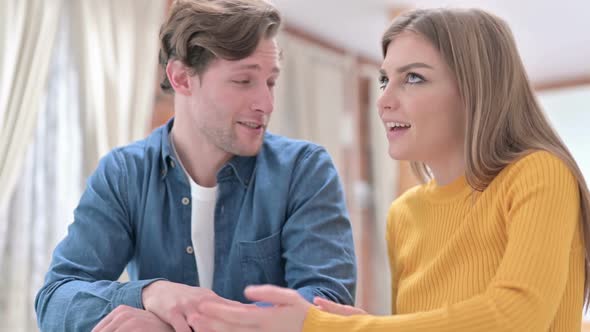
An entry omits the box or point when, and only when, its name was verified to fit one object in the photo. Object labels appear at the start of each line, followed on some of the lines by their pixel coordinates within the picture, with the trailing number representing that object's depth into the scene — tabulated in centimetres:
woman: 101
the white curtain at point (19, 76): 272
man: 138
